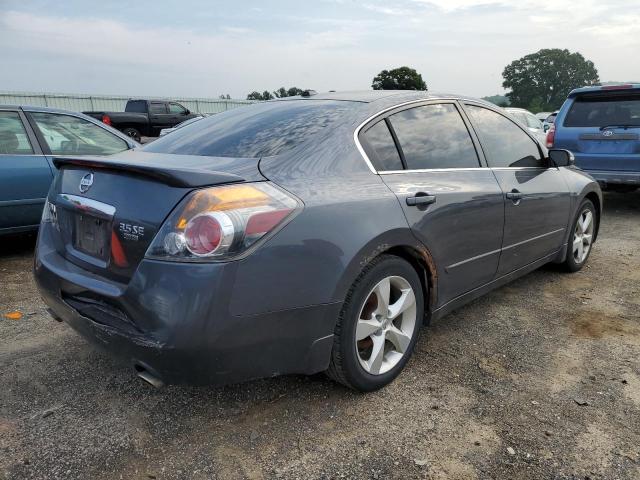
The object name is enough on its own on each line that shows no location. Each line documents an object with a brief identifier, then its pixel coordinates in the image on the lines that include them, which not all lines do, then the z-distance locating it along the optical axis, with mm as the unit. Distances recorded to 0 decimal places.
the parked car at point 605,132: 6773
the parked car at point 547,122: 17344
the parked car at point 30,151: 4777
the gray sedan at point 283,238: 2008
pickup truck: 19453
